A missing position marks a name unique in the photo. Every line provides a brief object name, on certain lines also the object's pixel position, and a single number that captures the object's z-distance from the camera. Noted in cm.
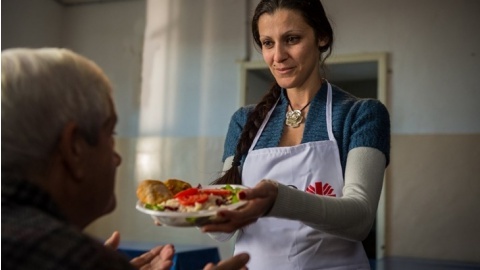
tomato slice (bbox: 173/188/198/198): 123
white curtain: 422
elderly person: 68
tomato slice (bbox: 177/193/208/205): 117
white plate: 108
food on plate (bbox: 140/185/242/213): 115
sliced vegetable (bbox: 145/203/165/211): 117
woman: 131
